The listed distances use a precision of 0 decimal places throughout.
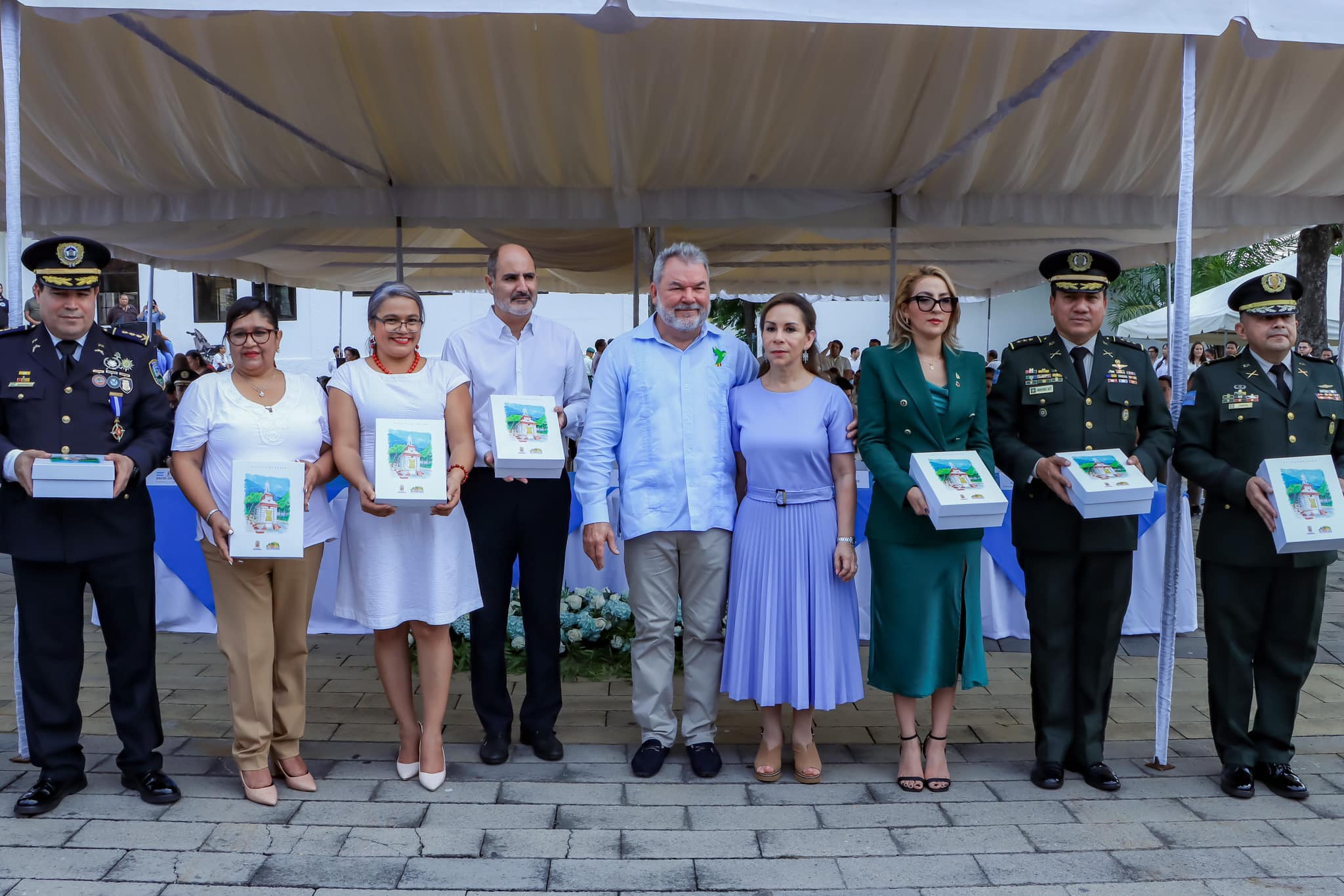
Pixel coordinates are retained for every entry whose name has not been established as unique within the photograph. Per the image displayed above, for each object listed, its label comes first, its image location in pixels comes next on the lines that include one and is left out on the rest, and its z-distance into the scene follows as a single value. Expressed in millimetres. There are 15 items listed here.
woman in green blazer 3434
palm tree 25062
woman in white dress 3348
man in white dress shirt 3635
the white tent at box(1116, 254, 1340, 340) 15914
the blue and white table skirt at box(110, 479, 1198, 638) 5258
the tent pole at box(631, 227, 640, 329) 8383
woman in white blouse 3230
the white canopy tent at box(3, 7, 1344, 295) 5676
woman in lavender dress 3451
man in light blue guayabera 3506
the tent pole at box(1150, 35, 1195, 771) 3598
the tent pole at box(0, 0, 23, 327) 3307
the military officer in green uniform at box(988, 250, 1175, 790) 3471
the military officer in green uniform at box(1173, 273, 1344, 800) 3402
